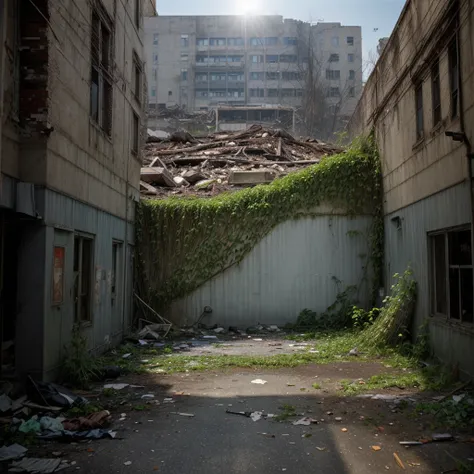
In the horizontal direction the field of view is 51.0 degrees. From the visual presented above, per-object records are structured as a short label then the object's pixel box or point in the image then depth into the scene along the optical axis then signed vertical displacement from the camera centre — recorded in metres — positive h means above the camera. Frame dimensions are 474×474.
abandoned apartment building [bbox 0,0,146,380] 6.21 +1.31
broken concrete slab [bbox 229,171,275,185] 15.51 +2.91
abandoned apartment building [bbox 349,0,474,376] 6.81 +1.78
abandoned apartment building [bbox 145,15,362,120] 51.78 +22.44
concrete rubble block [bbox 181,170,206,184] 16.64 +3.14
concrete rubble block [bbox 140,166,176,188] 15.63 +2.97
